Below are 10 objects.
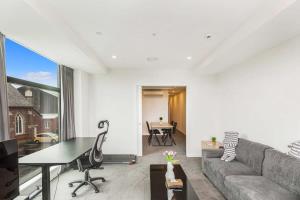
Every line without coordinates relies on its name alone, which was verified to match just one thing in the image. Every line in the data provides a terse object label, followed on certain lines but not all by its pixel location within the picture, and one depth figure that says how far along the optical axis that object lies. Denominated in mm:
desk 1820
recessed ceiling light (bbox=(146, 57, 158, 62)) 3418
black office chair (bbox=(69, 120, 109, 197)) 2450
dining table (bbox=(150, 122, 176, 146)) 5430
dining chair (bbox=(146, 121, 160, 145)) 5606
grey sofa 1685
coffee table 1828
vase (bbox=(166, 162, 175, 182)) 2019
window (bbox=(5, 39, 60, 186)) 2317
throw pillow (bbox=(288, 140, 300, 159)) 1807
